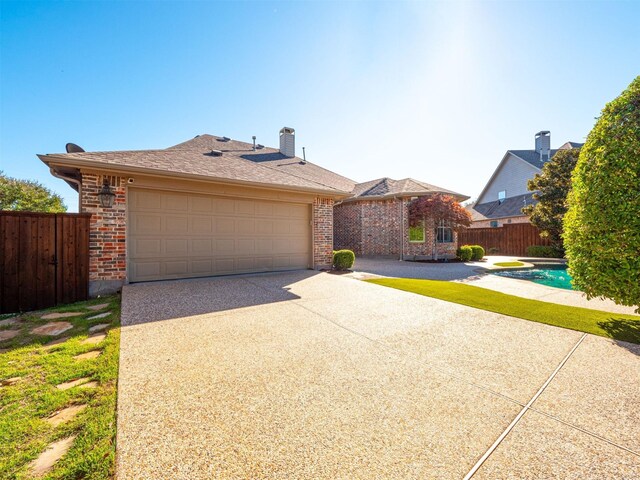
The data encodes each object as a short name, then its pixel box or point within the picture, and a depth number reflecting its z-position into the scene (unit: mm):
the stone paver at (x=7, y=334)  3490
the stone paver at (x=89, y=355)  2834
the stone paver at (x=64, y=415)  1850
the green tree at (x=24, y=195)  18781
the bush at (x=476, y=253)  14183
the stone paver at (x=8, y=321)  4012
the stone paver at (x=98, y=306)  4805
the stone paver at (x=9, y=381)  2356
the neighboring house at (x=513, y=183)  21641
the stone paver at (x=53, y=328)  3619
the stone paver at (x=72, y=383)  2290
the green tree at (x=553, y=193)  14023
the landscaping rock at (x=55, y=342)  3140
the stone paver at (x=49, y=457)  1437
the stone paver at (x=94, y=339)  3244
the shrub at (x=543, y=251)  14922
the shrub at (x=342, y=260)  9297
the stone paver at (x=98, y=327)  3697
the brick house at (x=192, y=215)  5895
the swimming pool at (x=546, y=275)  8336
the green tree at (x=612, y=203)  3500
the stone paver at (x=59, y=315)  4312
